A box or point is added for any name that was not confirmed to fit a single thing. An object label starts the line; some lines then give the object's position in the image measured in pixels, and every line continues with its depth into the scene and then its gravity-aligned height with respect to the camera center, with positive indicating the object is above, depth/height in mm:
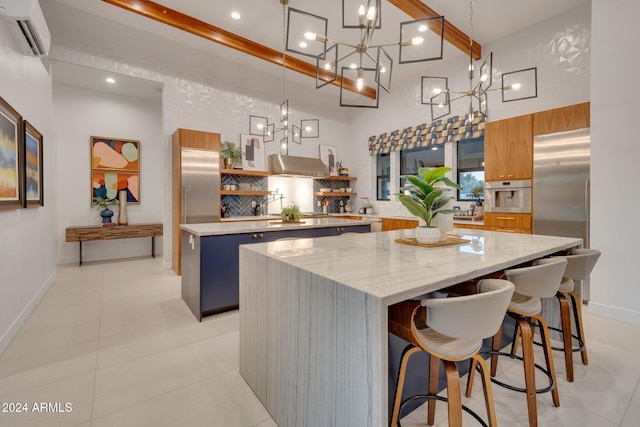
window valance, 4898 +1357
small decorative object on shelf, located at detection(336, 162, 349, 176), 7158 +872
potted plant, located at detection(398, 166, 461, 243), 1960 +48
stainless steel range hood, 5461 +769
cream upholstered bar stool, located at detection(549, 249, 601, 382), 1959 -580
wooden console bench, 5195 -470
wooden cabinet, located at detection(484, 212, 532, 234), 3865 -216
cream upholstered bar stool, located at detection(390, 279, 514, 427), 1092 -487
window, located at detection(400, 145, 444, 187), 5832 +987
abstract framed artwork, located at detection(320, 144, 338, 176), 6980 +1182
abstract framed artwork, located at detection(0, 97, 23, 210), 2285 +406
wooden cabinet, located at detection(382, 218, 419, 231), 5361 -324
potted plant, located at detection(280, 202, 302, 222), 3844 -114
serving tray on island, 2011 -257
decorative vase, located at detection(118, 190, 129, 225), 5832 -71
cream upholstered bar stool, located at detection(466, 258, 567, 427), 1523 -574
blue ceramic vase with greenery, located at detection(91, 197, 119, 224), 5695 +8
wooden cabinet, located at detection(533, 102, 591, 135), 3409 +1038
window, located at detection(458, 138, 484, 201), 5184 +731
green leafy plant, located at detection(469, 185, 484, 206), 4982 +219
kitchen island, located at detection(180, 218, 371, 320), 2945 -551
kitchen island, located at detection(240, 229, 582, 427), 1032 -452
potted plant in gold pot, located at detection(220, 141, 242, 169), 5348 +951
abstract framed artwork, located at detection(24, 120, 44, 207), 2836 +418
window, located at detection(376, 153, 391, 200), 6801 +725
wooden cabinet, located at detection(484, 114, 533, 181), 3830 +766
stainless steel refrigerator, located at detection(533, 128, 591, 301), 3406 +261
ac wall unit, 2330 +1518
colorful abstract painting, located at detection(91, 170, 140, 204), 5777 +444
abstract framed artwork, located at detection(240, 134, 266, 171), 5738 +1067
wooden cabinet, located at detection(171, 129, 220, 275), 4641 +720
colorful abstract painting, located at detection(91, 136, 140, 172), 5750 +1045
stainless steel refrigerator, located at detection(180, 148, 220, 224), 4660 +334
